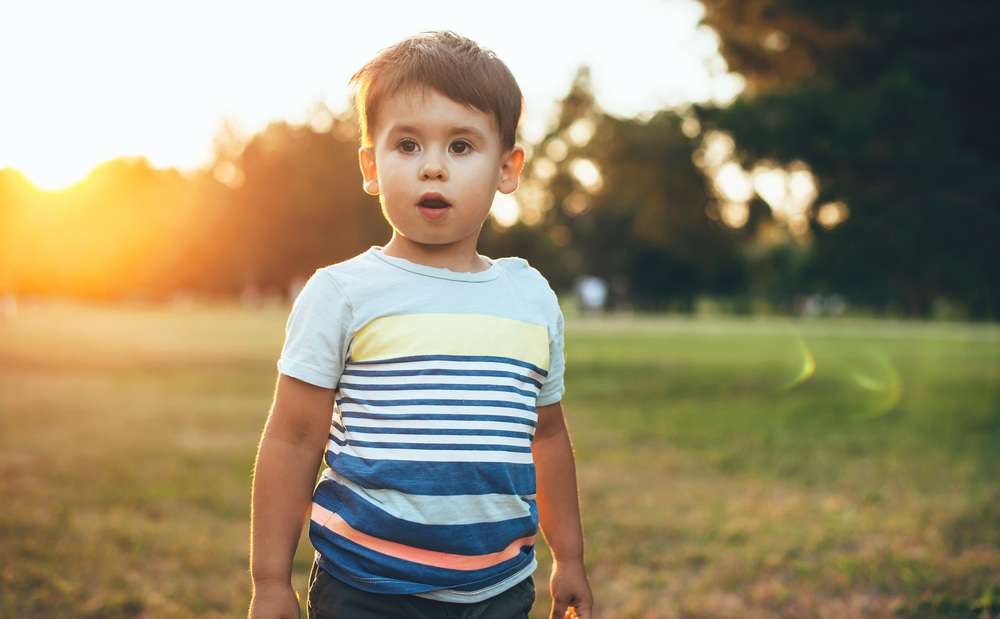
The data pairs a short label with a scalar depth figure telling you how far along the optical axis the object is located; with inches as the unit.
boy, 72.9
